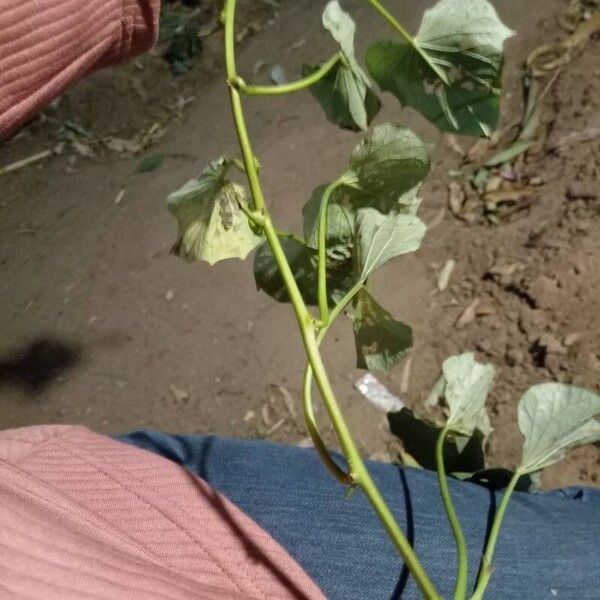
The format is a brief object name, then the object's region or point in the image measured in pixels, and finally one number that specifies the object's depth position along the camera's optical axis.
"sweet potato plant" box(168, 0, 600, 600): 0.43
